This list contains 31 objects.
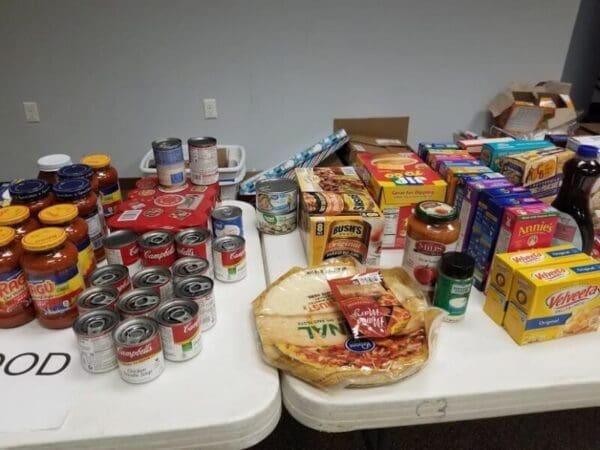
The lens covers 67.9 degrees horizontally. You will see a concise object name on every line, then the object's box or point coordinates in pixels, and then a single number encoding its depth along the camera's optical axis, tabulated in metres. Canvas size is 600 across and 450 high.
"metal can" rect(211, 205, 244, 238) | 1.09
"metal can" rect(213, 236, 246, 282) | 1.01
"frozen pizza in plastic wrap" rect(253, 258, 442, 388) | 0.76
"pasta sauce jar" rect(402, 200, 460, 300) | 0.91
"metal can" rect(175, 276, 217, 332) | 0.85
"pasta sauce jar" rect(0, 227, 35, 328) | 0.84
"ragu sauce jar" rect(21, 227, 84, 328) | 0.81
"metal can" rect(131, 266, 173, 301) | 0.87
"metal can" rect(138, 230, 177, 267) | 0.96
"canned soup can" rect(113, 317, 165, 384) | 0.74
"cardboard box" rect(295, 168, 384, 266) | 1.04
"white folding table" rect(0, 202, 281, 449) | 0.70
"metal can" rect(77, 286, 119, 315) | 0.82
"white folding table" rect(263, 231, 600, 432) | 0.75
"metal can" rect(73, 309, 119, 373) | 0.76
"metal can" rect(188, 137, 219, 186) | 1.25
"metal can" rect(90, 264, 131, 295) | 0.88
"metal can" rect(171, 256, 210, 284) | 0.91
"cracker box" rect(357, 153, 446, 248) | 1.11
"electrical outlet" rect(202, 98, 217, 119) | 2.67
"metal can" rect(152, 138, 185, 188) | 1.22
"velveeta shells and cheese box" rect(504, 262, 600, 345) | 0.83
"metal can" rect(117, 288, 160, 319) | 0.80
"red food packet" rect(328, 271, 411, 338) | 0.83
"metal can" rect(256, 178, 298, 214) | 1.21
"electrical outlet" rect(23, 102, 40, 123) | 2.60
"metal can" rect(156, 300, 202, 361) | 0.78
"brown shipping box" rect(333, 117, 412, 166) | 2.73
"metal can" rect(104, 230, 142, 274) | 0.95
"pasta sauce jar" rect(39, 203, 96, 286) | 0.89
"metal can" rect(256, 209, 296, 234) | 1.23
